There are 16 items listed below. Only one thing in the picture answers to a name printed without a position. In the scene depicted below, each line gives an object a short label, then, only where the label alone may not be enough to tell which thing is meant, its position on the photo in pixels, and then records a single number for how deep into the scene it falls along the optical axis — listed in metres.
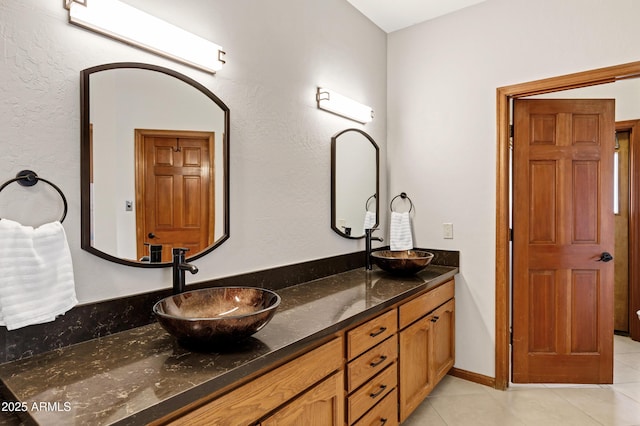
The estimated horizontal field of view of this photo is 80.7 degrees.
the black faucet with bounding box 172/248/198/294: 1.51
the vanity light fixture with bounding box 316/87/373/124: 2.38
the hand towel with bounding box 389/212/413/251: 2.95
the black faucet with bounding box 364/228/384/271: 2.65
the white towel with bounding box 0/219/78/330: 1.08
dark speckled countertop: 0.87
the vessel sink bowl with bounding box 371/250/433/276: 2.37
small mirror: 2.55
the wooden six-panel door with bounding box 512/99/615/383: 2.68
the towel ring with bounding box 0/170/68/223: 1.15
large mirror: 1.35
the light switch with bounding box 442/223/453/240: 2.84
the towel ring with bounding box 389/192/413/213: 3.04
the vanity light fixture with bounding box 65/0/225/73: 1.30
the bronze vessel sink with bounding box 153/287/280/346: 1.13
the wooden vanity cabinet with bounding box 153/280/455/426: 1.13
